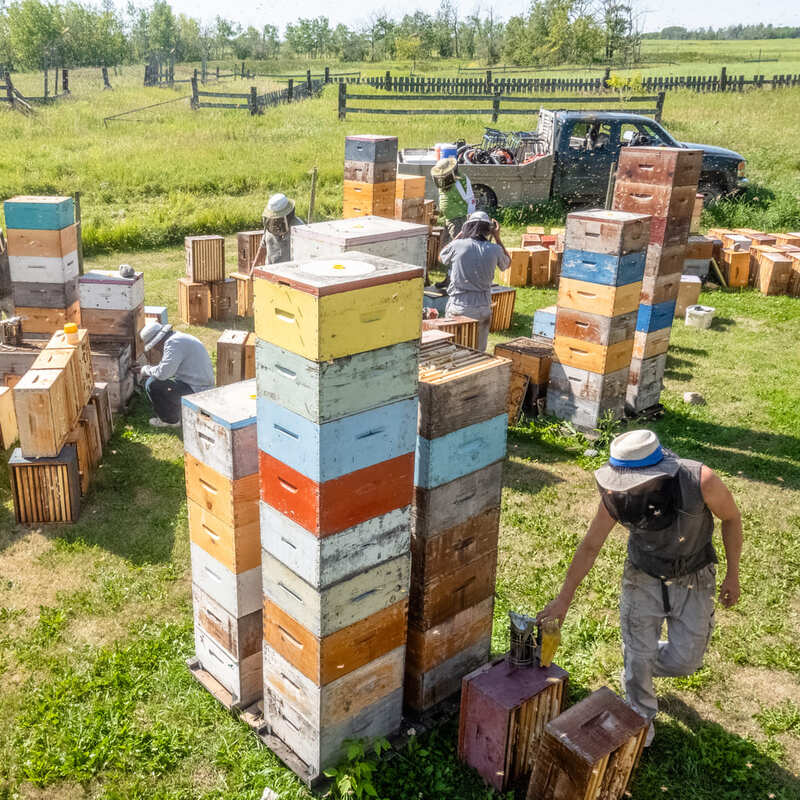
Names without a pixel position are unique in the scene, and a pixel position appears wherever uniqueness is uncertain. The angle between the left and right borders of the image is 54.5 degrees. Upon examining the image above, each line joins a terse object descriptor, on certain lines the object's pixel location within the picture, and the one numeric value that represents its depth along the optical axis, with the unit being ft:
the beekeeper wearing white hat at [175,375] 25.23
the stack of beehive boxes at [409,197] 43.68
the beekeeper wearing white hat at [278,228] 30.68
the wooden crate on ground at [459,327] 26.03
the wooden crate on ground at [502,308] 37.04
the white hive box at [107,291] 26.73
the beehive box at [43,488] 20.56
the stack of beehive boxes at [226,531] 13.32
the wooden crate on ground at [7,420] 24.21
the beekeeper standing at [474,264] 26.84
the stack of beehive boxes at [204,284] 36.65
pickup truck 55.26
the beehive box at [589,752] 11.55
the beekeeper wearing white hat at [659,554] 11.55
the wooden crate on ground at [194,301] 36.83
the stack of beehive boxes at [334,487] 10.90
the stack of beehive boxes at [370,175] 35.29
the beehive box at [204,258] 36.52
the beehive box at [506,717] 12.84
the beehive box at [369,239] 17.66
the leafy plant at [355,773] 12.39
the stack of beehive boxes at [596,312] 24.89
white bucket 38.27
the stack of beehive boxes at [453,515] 13.20
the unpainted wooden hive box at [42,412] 19.67
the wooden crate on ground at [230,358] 26.55
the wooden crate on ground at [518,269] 43.98
